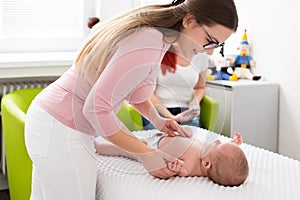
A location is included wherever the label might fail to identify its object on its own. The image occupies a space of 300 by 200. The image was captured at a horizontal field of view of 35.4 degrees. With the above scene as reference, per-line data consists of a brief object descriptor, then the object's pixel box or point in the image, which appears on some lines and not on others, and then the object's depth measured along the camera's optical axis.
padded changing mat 1.49
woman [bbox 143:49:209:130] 1.35
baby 1.53
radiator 2.70
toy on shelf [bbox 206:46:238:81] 3.05
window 2.92
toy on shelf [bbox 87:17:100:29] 2.99
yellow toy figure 3.17
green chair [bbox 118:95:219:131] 1.46
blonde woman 1.25
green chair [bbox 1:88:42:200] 1.94
